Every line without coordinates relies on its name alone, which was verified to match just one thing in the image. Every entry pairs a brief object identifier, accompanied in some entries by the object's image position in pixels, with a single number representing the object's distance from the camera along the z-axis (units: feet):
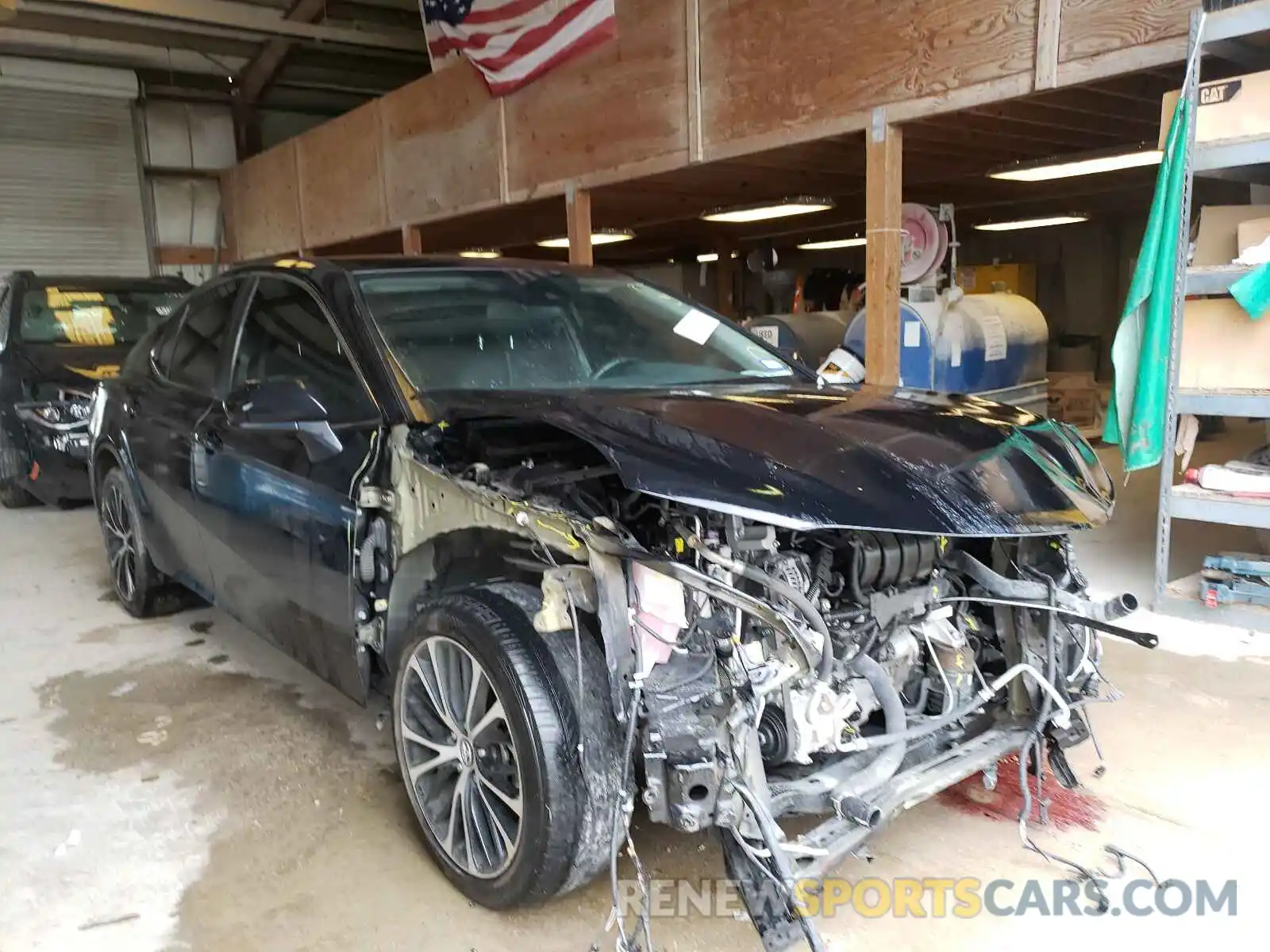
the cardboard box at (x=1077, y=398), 31.07
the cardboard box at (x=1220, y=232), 12.64
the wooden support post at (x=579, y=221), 21.17
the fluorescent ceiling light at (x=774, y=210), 24.80
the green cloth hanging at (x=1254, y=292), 11.65
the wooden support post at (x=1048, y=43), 12.83
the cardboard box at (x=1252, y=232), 12.09
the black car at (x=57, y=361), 20.71
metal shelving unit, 11.43
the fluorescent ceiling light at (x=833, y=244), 38.63
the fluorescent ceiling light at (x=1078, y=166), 20.89
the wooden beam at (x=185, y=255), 42.27
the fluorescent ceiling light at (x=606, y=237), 30.63
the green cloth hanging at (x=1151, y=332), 12.17
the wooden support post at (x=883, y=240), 15.38
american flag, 19.67
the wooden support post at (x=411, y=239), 27.76
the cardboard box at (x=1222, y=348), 12.19
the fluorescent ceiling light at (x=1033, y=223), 34.94
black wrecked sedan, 5.84
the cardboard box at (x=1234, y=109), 11.46
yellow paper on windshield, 22.20
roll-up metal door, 38.22
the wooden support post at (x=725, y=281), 40.57
